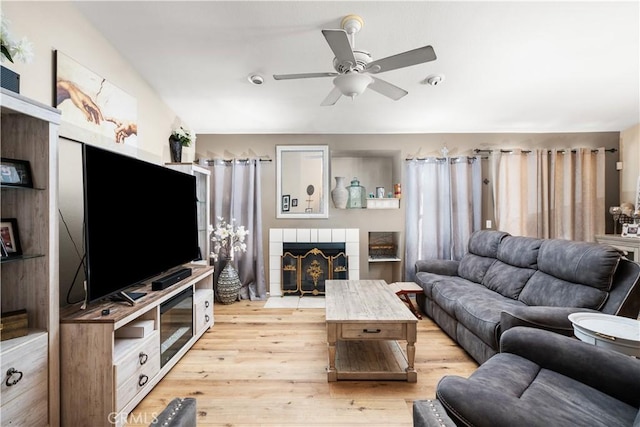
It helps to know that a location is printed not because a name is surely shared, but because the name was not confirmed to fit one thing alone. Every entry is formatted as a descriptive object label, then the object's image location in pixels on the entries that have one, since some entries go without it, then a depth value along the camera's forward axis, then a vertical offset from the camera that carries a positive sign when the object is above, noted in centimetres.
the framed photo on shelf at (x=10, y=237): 135 -10
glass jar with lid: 417 +30
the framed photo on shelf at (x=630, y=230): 343 -22
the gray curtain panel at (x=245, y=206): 397 +15
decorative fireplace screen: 401 -76
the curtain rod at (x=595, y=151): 388 +93
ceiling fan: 161 +101
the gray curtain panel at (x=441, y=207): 396 +12
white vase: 407 +33
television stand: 148 -86
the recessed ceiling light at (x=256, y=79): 275 +143
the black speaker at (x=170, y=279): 209 -52
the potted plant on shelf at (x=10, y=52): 127 +81
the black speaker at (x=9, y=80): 128 +68
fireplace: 405 -40
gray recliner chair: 106 -80
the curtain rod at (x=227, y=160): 399 +84
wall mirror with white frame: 414 +53
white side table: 129 -60
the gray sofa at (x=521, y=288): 185 -65
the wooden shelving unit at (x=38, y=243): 138 -13
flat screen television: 158 -3
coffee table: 200 -91
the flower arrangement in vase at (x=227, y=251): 368 -50
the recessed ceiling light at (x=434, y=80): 279 +144
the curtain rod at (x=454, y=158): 399 +85
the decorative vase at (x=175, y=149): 330 +84
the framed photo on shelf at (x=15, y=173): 128 +23
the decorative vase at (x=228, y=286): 368 -96
